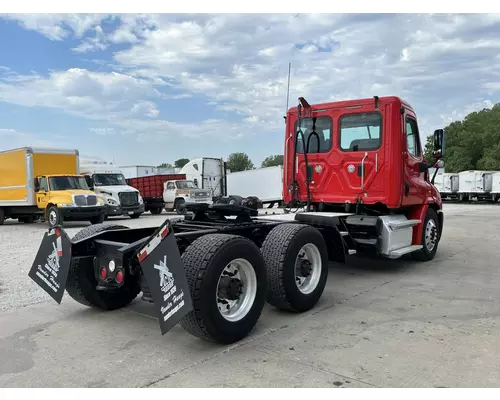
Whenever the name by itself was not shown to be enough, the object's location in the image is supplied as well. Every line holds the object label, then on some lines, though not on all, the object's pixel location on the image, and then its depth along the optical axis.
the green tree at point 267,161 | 85.31
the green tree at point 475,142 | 57.11
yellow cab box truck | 16.39
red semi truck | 3.87
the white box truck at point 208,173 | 27.34
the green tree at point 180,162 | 107.38
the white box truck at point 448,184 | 38.82
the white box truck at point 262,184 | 28.59
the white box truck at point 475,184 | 36.50
